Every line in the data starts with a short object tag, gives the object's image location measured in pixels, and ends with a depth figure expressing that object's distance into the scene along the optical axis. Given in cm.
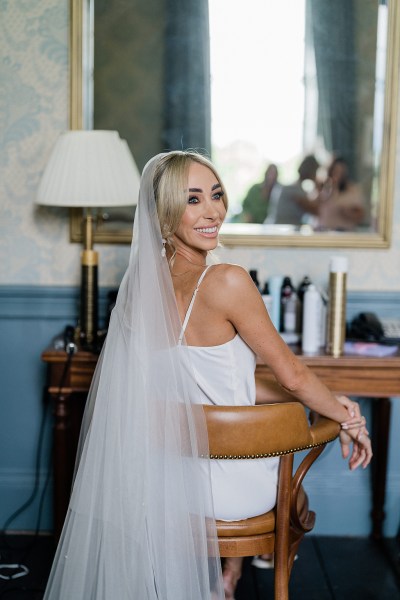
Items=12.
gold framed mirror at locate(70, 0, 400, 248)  289
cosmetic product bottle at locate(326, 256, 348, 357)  266
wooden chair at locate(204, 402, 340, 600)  179
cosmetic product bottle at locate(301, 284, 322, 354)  271
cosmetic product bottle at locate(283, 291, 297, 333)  287
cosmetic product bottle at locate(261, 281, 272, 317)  278
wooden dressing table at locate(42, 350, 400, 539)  262
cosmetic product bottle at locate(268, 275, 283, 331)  285
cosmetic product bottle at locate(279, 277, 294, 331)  287
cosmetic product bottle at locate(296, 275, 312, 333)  286
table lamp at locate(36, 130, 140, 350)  262
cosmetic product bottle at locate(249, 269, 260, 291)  277
